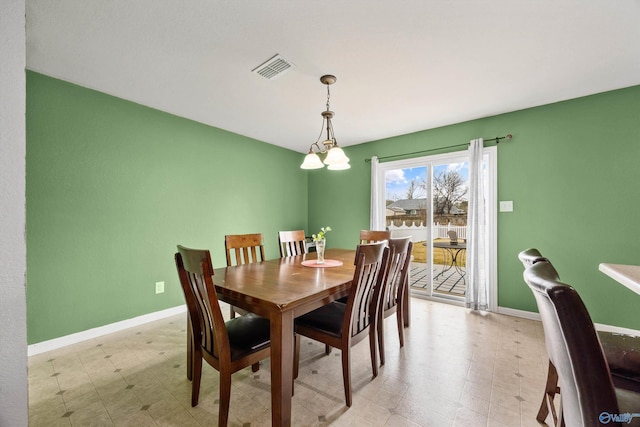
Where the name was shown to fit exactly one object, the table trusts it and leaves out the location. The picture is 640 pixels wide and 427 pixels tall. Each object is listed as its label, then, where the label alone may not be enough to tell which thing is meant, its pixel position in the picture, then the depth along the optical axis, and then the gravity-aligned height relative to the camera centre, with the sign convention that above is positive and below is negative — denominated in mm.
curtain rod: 3055 +869
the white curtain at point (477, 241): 3119 -390
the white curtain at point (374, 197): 4062 +212
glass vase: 2193 -344
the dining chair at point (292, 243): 2797 -379
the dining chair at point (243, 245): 2332 -337
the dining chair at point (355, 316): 1534 -735
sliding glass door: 3574 +78
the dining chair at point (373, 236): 2848 -299
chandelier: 2213 +481
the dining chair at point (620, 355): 947 -579
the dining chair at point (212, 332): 1245 -721
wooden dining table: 1216 -462
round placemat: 2111 -462
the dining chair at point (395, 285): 1858 -649
